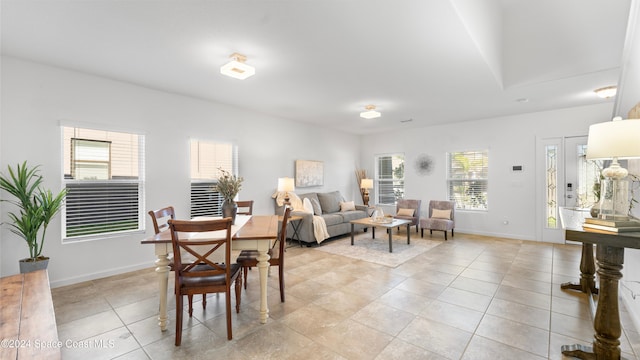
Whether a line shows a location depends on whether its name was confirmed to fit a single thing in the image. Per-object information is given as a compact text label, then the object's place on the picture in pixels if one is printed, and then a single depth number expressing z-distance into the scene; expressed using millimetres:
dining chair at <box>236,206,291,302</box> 2588
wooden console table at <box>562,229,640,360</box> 1657
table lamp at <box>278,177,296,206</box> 5113
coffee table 4665
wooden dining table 2191
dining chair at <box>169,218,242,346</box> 1984
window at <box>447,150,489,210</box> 6035
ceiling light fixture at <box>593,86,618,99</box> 3901
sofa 5082
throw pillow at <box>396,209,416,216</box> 6191
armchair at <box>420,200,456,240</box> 5602
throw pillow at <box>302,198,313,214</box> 5426
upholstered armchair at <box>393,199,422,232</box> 6102
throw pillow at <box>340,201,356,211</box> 6473
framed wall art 6105
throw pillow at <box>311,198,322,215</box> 5746
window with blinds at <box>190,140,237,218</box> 4406
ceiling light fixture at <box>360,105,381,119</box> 4782
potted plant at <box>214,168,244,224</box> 2736
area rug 4229
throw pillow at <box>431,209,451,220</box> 5803
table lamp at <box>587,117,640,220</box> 1612
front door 4883
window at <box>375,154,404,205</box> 7429
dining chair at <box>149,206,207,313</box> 2445
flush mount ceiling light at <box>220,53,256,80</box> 2840
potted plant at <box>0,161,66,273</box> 2781
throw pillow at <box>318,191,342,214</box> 6160
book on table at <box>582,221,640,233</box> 1595
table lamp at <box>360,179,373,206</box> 7105
